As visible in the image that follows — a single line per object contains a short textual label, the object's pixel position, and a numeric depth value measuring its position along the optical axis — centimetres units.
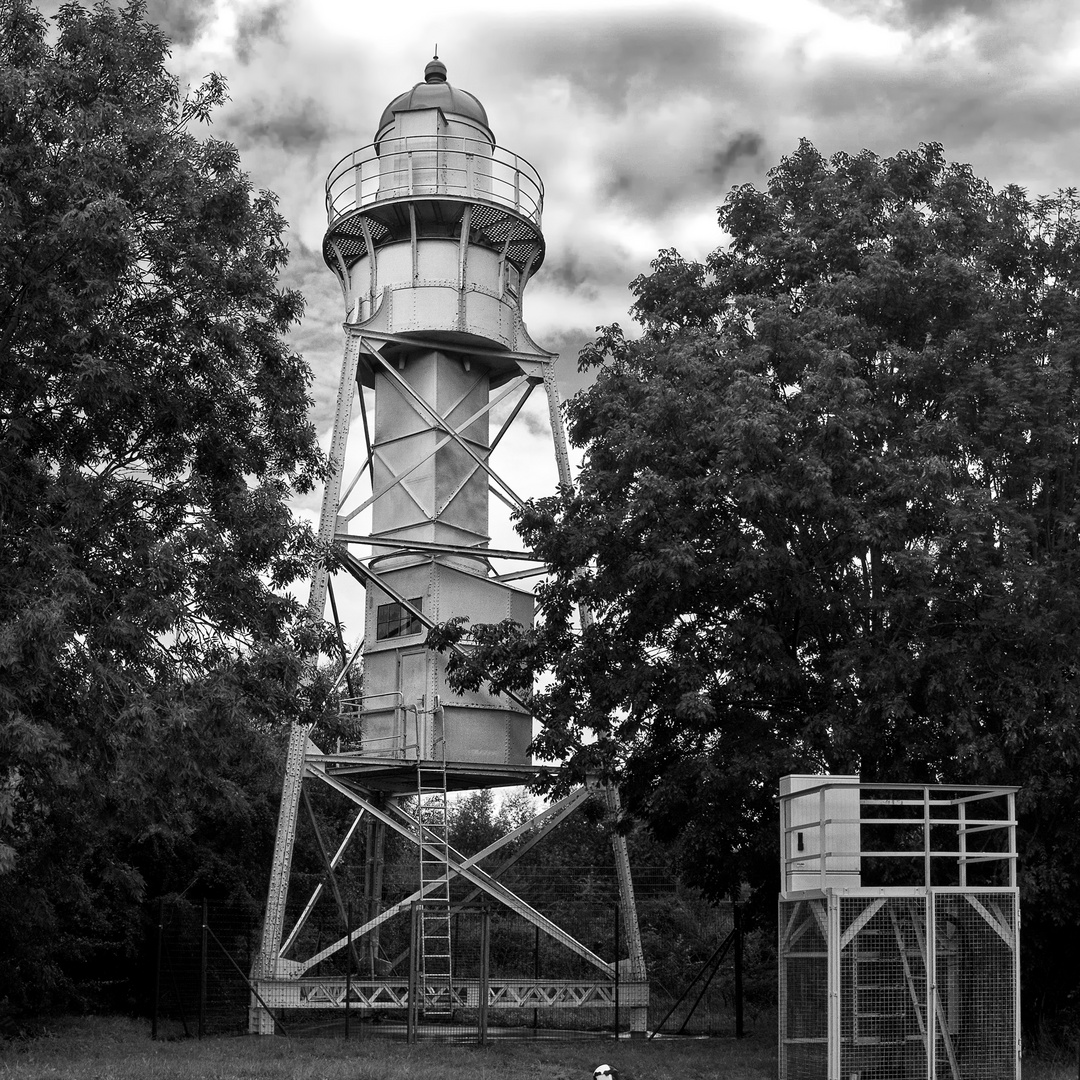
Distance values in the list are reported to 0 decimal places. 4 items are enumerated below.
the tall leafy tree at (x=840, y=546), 2155
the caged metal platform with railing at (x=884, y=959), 1828
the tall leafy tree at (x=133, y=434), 1880
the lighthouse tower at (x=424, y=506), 2741
